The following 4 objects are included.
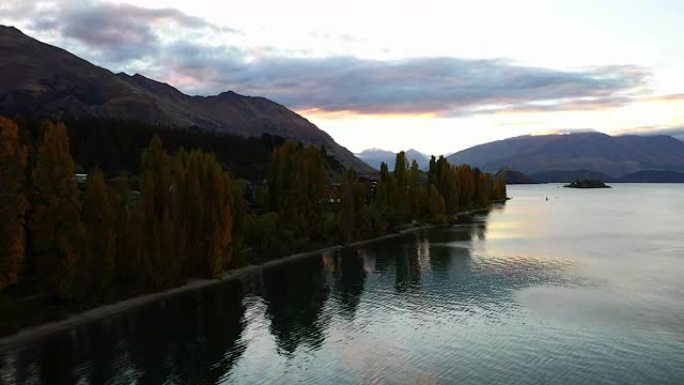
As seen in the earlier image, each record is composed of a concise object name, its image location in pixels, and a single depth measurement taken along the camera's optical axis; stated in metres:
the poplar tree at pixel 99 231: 53.44
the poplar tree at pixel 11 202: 44.14
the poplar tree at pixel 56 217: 50.62
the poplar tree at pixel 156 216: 59.56
